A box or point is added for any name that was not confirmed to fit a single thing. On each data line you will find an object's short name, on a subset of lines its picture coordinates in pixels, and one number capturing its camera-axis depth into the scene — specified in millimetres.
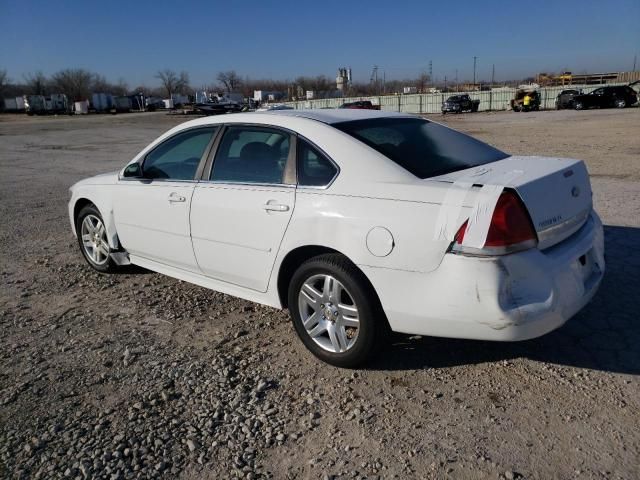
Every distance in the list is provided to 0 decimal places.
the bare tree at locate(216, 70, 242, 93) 139375
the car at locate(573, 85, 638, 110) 40812
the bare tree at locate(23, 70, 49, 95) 117312
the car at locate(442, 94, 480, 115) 50156
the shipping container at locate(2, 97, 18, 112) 93562
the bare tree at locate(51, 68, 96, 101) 113500
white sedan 2721
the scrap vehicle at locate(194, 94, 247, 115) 42406
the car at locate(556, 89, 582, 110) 43781
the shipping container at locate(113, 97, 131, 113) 91375
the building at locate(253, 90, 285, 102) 99562
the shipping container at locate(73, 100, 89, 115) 83562
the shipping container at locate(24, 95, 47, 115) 79062
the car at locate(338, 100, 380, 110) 33656
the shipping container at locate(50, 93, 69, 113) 80938
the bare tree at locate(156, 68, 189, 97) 129625
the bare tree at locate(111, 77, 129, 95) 146750
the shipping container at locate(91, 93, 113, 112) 90744
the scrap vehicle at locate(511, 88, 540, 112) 45688
